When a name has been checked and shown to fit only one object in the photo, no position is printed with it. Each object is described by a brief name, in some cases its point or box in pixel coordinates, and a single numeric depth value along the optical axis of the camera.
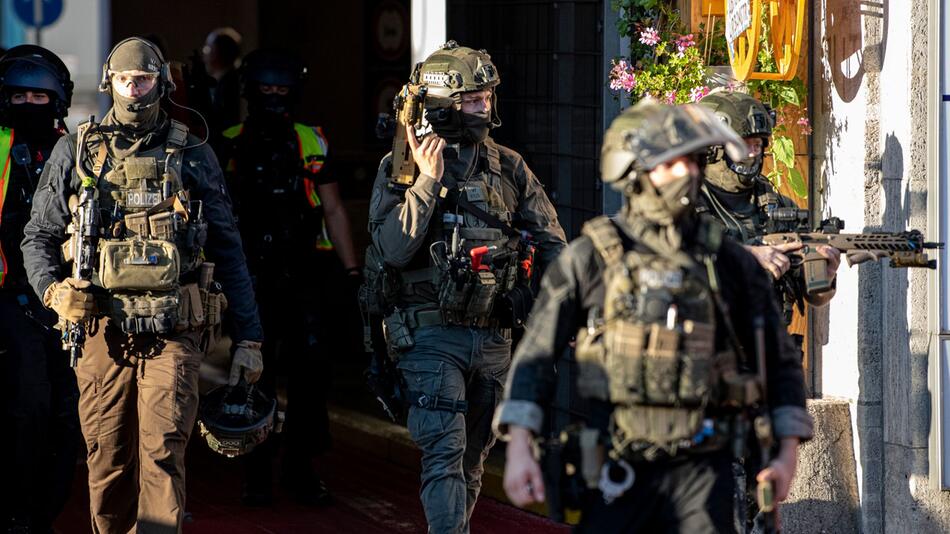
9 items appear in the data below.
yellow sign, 14.77
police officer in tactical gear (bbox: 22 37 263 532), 13.28
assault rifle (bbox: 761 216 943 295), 13.27
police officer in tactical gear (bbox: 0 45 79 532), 14.92
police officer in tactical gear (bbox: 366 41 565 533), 13.34
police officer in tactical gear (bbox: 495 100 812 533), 9.48
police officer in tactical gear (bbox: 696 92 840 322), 13.92
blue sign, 22.09
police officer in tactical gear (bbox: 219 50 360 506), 17.41
